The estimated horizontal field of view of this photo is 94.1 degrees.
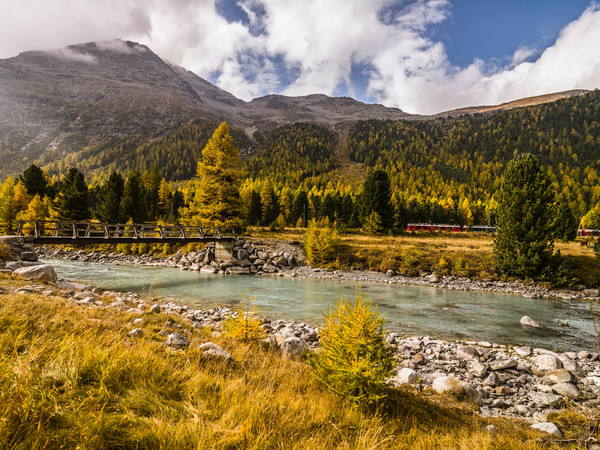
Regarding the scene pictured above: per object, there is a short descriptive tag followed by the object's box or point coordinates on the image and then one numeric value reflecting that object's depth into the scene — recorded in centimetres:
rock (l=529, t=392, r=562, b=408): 661
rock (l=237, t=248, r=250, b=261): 2975
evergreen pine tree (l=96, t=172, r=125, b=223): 4703
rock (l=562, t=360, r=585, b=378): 809
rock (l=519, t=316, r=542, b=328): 1320
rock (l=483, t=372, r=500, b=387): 749
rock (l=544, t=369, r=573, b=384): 758
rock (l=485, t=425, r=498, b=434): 461
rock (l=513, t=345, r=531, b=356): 968
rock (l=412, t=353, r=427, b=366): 862
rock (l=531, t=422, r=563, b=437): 503
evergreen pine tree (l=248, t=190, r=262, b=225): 7200
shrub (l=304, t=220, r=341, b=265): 3022
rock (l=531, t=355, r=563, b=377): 826
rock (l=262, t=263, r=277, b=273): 2881
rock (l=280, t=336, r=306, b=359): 690
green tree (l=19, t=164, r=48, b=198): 5275
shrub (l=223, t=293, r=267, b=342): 715
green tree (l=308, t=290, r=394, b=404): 437
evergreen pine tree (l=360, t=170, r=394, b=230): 4425
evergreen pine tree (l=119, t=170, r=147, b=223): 4706
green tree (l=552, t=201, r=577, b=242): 4531
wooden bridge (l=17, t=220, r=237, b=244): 1938
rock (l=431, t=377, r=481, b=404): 647
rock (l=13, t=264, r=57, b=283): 1048
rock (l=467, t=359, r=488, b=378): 795
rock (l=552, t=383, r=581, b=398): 695
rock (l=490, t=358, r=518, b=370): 839
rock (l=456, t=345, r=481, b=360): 912
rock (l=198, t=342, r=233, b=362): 504
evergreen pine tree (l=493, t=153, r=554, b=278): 2234
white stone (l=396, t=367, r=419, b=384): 693
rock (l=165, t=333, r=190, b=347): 564
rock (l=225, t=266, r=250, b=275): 2787
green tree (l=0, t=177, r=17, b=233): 4138
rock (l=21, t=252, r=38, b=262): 1440
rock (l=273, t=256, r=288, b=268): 2993
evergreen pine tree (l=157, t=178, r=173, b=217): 7169
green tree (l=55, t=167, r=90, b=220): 4150
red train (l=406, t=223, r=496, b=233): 7815
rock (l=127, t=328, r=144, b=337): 558
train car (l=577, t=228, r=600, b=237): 6625
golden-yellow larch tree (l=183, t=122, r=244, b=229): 3036
